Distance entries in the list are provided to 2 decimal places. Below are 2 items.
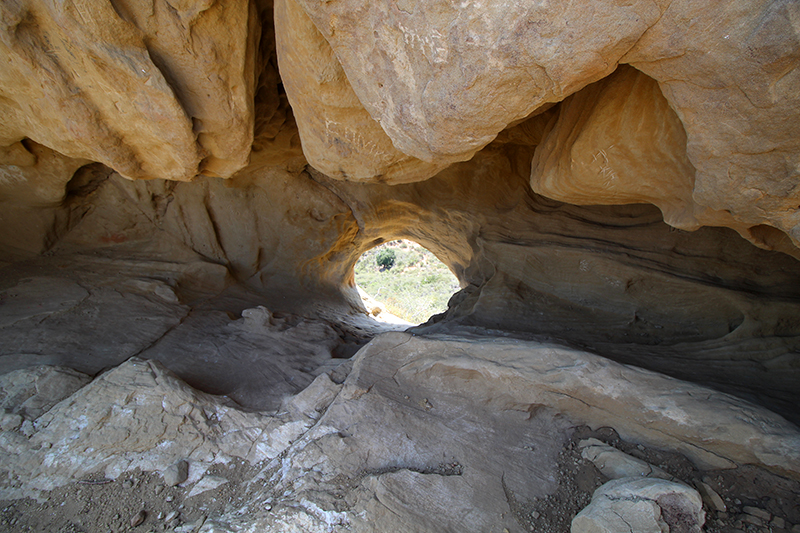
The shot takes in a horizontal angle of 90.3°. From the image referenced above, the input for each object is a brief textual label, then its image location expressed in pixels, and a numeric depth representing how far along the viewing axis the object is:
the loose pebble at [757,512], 1.86
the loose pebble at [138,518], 2.18
